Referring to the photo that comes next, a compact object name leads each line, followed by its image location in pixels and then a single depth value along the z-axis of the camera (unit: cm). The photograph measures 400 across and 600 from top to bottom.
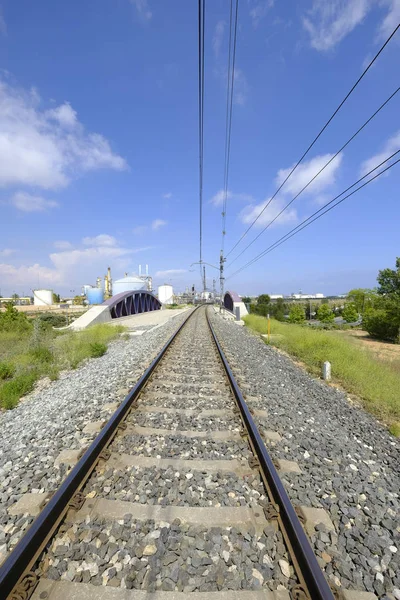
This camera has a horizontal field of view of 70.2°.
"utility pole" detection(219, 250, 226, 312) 3744
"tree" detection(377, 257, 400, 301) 3349
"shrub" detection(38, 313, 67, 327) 2778
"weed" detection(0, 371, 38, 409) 600
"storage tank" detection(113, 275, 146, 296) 6293
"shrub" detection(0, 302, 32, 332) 1543
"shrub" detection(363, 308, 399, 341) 3182
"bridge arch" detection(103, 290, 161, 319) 2743
